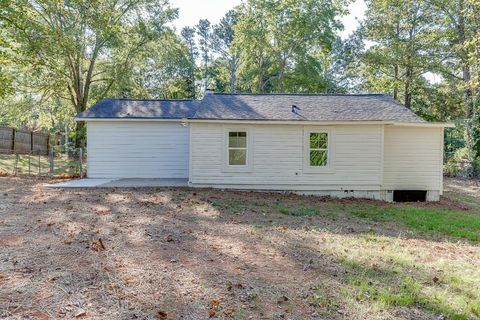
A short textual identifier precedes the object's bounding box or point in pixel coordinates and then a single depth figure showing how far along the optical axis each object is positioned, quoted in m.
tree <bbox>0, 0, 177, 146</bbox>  14.14
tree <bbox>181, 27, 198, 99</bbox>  42.38
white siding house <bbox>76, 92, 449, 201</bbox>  11.35
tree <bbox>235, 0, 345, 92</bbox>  23.20
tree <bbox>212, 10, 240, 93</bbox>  39.97
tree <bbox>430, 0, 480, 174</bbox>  19.55
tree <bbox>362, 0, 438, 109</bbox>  21.61
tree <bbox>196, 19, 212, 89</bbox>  42.19
